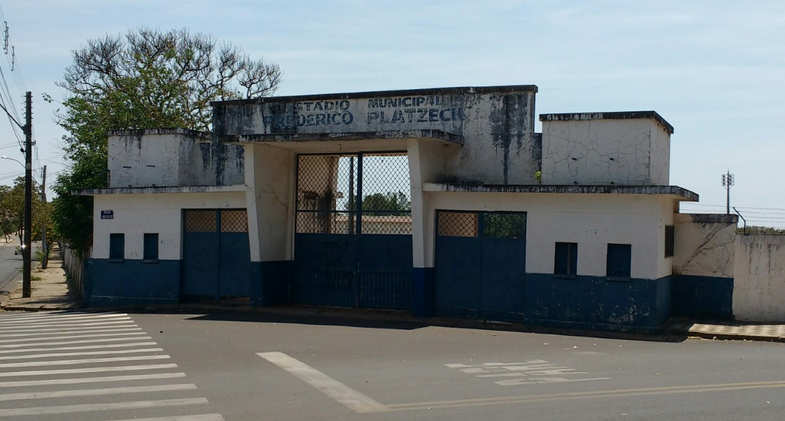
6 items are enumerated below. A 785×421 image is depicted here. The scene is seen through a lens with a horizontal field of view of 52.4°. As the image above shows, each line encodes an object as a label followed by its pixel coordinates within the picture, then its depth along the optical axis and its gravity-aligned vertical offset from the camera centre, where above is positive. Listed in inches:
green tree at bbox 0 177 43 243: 2469.2 +22.8
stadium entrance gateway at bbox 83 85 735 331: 675.4 +4.5
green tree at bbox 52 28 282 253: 1059.3 +203.6
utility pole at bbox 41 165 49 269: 1949.7 -99.4
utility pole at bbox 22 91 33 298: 1127.6 +18.2
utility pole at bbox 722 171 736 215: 2155.5 +118.3
